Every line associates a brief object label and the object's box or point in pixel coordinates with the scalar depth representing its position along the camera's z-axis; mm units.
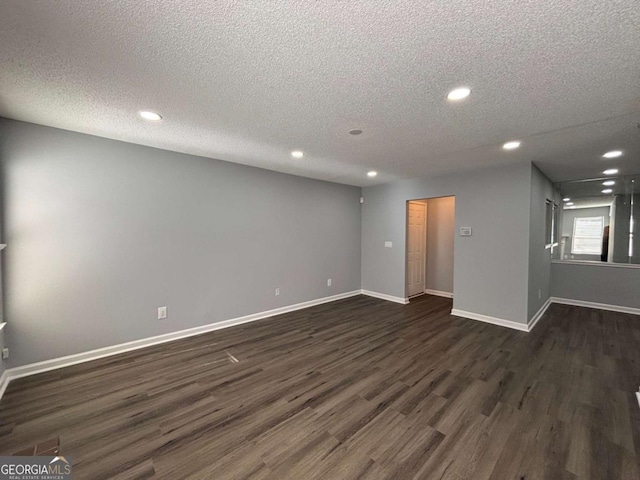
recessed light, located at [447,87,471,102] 1893
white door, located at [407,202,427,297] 5645
